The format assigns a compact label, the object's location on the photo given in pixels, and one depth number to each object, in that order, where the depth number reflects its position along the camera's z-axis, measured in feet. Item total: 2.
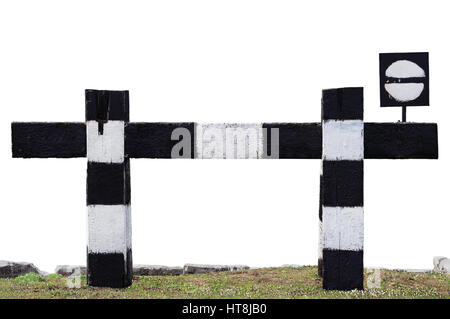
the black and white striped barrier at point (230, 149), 23.12
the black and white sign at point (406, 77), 23.36
